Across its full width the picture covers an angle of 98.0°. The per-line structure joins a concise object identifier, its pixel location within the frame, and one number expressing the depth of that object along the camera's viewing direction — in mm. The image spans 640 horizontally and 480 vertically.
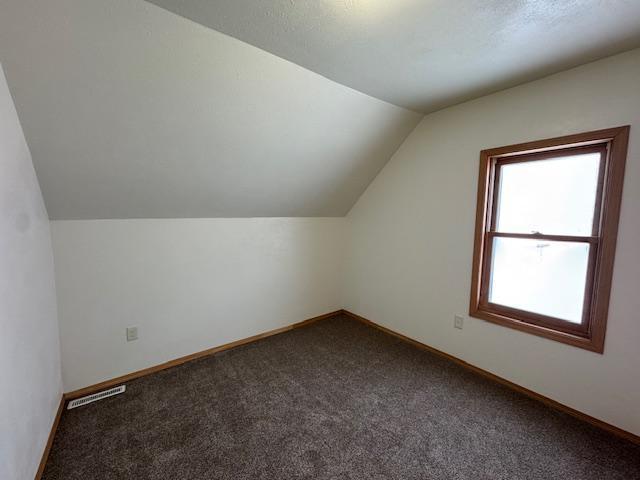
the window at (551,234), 1753
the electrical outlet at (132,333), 2238
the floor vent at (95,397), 1928
